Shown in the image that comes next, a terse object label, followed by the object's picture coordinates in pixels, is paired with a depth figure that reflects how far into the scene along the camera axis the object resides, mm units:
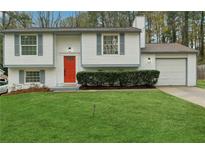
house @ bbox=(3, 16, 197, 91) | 11235
